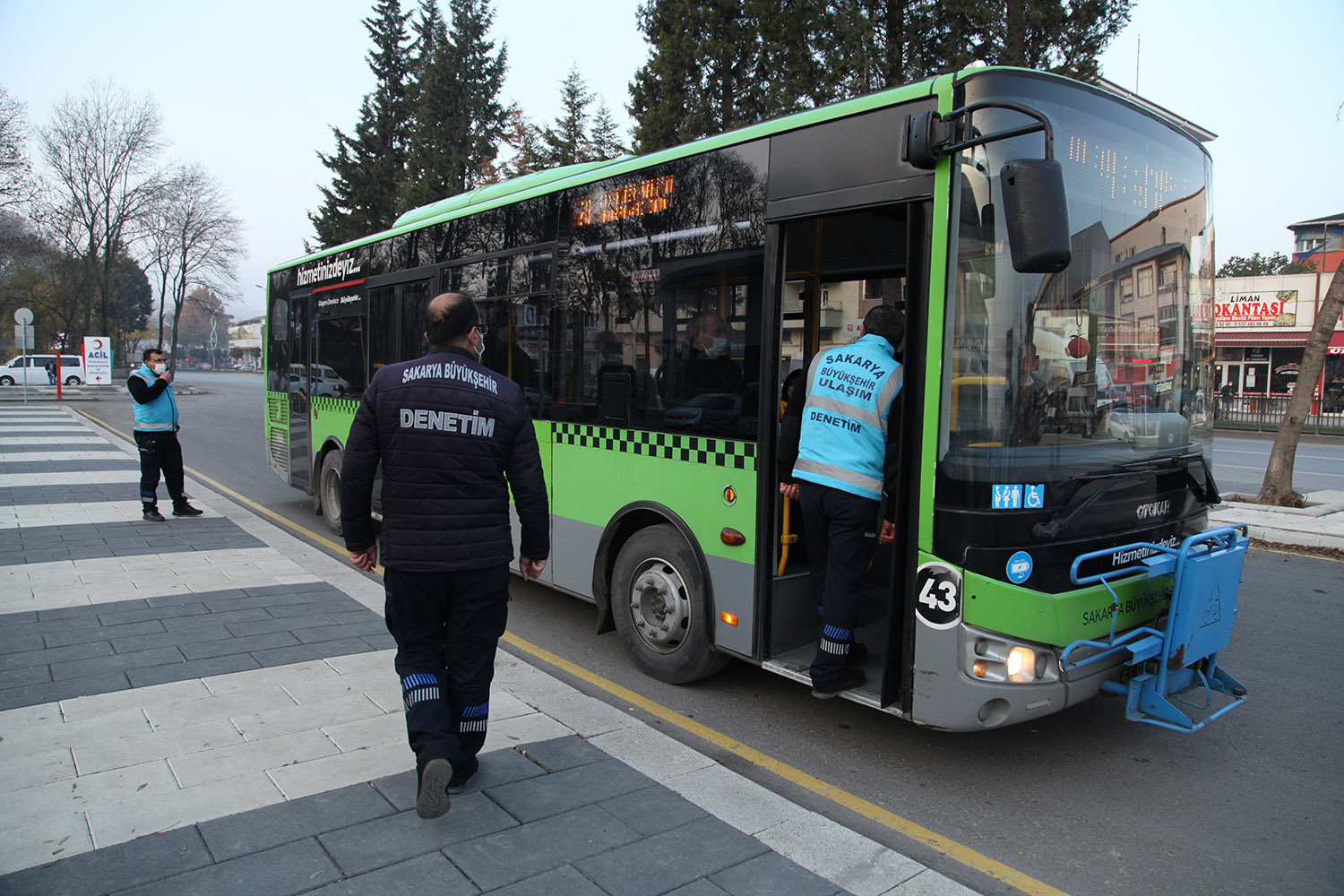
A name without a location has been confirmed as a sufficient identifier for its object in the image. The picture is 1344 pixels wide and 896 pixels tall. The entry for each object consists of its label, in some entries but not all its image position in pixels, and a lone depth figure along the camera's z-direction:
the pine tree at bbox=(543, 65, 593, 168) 25.61
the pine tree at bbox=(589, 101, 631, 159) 25.20
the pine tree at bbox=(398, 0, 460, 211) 31.34
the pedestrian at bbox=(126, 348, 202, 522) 9.06
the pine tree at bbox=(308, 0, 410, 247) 35.97
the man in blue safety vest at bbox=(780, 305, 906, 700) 3.97
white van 41.97
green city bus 3.46
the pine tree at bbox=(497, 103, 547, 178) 27.11
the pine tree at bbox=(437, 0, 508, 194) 32.22
